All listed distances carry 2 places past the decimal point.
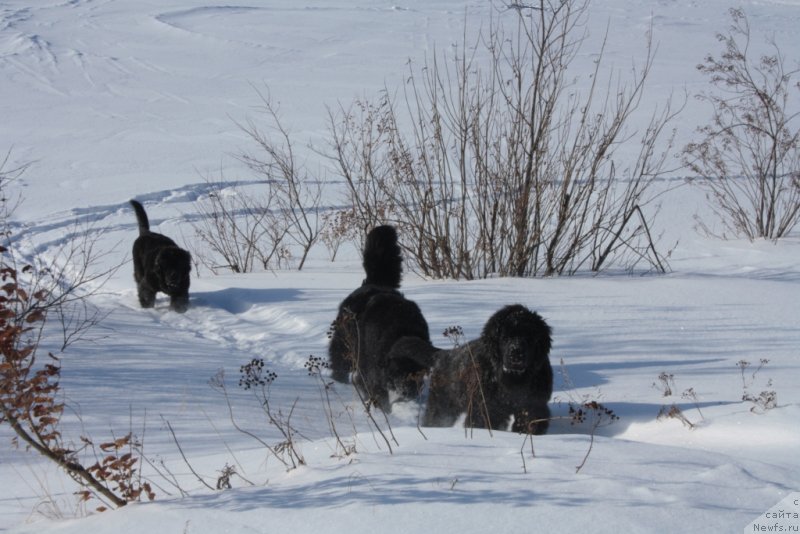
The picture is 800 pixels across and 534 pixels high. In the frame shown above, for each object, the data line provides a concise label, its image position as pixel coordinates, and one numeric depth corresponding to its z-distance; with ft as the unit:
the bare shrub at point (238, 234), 83.82
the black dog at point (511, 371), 31.24
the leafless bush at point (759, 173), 81.10
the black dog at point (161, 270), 58.70
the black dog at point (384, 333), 37.93
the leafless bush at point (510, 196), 61.52
